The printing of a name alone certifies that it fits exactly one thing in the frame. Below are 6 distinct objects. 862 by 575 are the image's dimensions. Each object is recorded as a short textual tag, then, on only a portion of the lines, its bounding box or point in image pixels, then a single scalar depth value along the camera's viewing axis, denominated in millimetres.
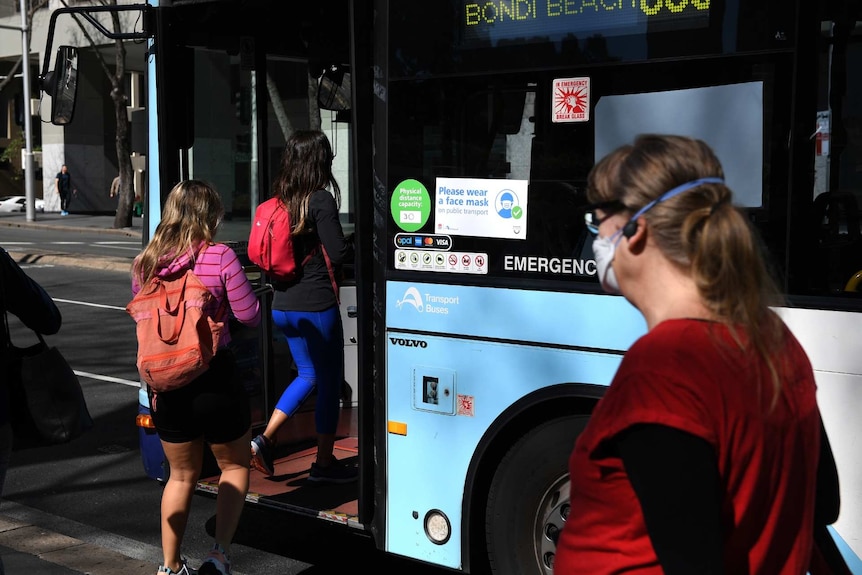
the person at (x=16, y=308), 3453
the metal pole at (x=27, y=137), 31461
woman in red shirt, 1405
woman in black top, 5180
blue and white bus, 3209
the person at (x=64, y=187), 41594
